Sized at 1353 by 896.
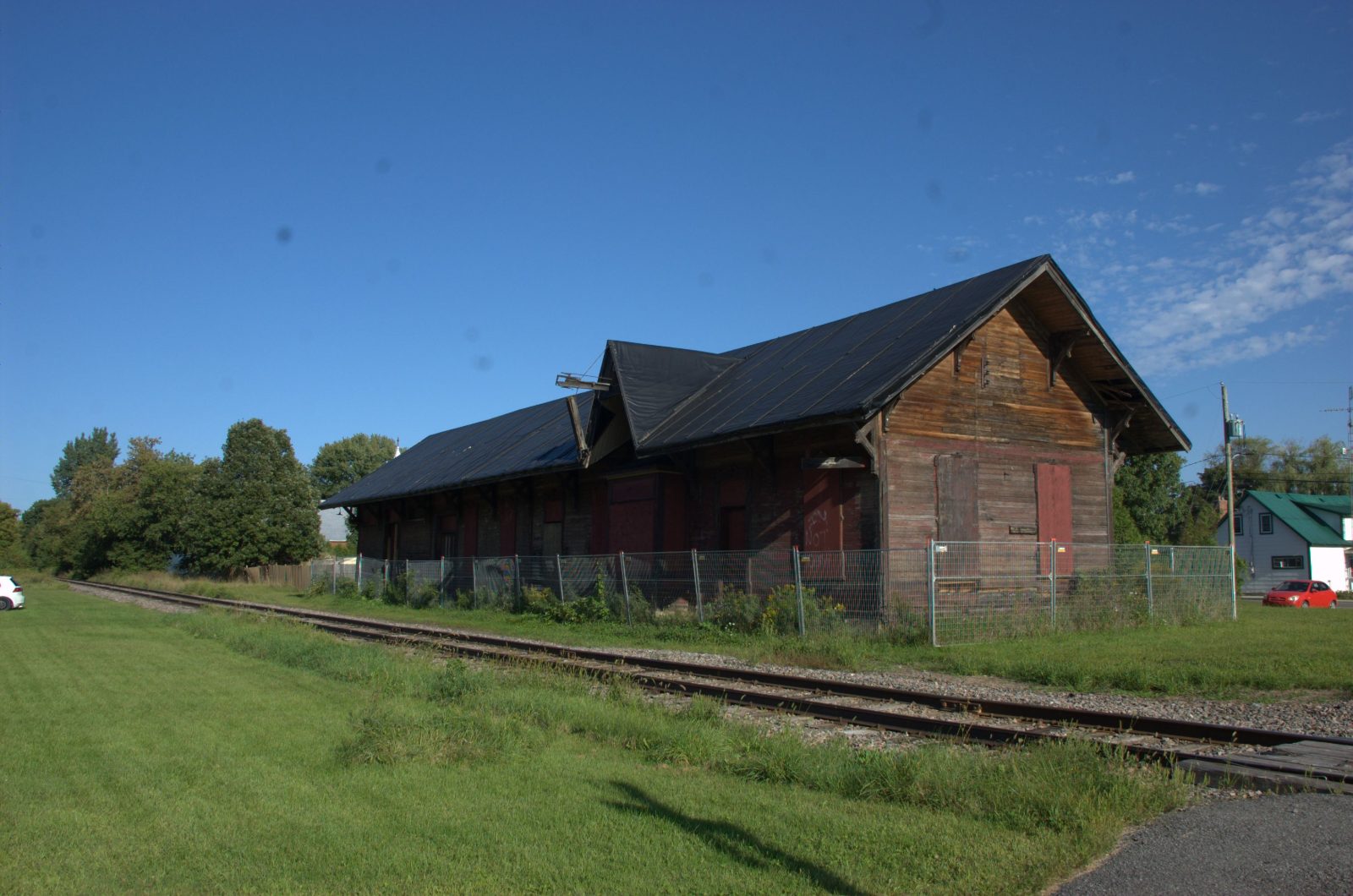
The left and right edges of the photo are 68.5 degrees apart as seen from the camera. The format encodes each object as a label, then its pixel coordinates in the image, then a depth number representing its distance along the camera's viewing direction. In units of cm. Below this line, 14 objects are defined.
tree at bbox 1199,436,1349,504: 7719
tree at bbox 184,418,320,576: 5788
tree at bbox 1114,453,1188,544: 6041
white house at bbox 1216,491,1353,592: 5638
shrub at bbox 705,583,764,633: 1872
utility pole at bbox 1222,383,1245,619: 3694
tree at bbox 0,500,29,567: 8459
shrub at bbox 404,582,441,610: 3112
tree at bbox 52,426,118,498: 15112
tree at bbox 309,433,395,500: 11056
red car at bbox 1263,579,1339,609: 3941
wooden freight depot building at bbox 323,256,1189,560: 1978
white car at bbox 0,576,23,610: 3341
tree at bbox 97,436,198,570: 6431
